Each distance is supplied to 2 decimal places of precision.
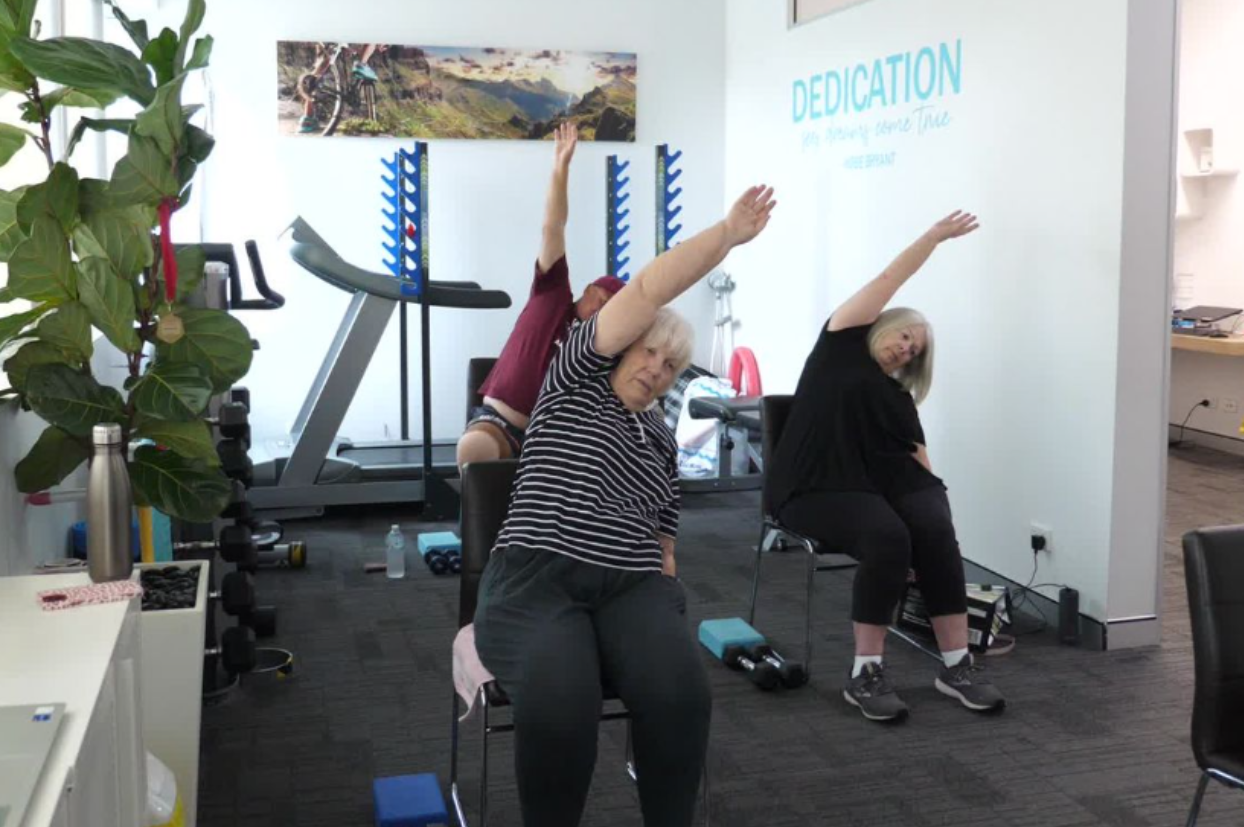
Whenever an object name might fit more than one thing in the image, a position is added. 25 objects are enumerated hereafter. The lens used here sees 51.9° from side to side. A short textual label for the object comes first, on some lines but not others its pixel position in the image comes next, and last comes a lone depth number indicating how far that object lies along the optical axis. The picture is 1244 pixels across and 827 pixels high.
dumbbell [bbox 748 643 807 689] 3.46
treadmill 5.36
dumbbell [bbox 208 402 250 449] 3.39
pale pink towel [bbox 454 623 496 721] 2.36
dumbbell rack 3.28
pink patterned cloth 1.88
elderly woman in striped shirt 2.20
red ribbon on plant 2.47
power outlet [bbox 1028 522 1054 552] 4.06
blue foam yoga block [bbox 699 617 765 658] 3.66
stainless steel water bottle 2.05
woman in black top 3.32
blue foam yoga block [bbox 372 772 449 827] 2.57
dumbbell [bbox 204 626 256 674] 3.27
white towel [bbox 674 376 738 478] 5.93
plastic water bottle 4.57
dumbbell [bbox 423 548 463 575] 4.62
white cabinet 1.30
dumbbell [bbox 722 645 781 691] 3.45
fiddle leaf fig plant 2.29
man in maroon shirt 3.32
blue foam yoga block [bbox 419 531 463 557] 4.65
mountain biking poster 6.22
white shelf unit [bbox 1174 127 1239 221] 6.84
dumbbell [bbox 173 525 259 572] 3.37
